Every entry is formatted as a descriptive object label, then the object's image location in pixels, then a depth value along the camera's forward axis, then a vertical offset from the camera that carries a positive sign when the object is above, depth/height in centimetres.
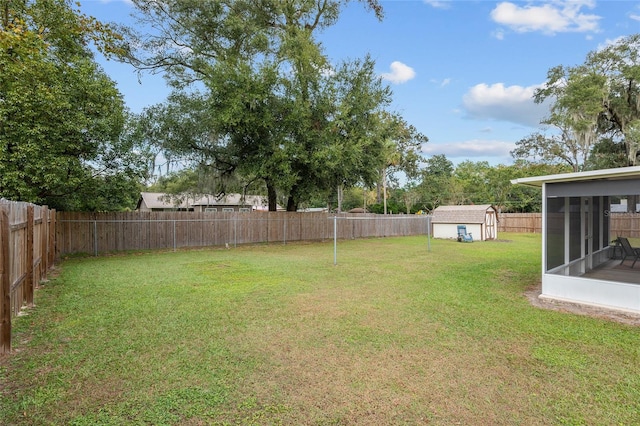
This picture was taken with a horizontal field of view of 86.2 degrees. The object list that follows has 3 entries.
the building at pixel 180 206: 3762 +65
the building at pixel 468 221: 1977 -83
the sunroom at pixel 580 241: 541 -73
